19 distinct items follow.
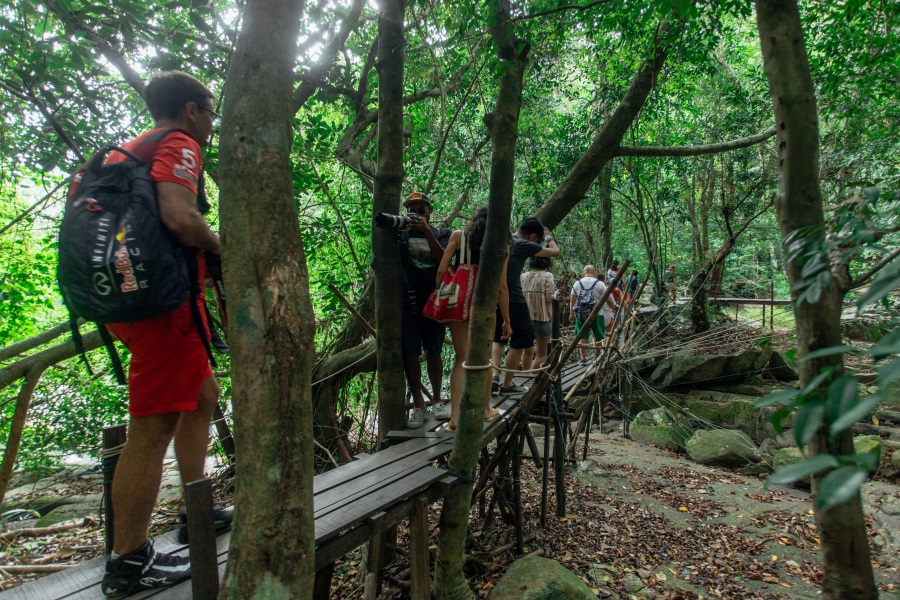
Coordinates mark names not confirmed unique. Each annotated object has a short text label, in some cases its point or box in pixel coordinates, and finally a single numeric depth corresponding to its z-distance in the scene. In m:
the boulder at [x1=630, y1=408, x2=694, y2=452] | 8.22
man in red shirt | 1.71
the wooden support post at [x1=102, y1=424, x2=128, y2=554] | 2.01
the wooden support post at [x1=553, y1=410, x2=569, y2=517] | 5.18
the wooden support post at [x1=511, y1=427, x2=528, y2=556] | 4.38
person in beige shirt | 6.31
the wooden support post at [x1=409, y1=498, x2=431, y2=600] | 2.75
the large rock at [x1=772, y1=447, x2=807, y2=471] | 6.57
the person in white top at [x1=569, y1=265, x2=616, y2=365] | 7.85
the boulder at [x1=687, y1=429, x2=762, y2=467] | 7.38
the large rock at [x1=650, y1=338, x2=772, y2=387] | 9.95
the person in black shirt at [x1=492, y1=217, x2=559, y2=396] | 4.14
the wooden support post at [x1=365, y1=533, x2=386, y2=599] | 3.04
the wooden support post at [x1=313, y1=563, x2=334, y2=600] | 2.51
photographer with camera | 3.53
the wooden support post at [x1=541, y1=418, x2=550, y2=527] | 4.77
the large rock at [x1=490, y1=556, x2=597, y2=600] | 3.33
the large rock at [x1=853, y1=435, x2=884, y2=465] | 6.15
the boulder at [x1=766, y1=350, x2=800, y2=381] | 10.25
